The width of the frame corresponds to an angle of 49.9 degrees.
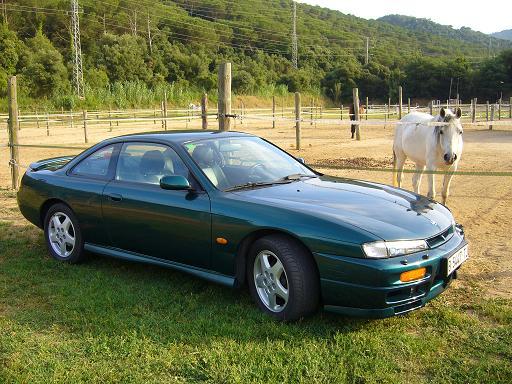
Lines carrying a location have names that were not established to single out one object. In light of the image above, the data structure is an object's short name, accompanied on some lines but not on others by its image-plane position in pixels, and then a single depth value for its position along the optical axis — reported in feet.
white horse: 24.27
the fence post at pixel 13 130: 34.14
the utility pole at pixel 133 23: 258.98
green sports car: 12.22
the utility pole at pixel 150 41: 235.07
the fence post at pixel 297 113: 57.49
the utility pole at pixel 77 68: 148.05
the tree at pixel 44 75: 161.38
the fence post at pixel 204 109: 34.48
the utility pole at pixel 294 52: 249.67
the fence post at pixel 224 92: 24.80
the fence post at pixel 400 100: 90.66
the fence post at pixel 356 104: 73.97
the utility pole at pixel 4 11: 211.49
